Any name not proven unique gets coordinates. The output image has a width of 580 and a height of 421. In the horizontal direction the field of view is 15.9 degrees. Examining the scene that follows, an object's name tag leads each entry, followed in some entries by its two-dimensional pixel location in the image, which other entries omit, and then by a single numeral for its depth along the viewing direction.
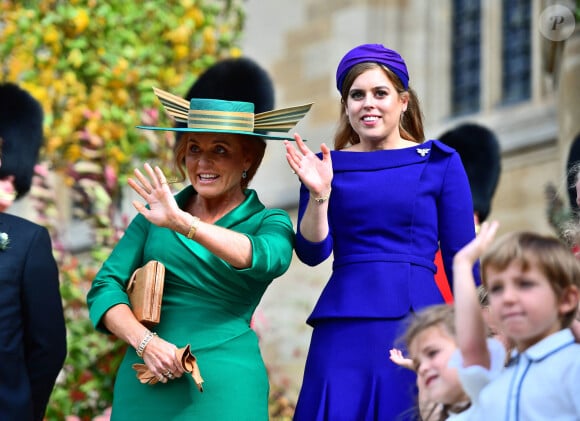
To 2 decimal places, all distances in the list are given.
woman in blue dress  6.85
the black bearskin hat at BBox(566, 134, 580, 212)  8.14
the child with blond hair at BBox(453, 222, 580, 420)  5.05
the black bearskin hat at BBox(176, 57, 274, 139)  9.08
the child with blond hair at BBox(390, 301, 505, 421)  5.56
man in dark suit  7.67
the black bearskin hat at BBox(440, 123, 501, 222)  10.53
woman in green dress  7.05
